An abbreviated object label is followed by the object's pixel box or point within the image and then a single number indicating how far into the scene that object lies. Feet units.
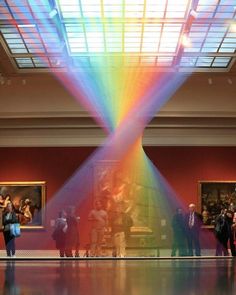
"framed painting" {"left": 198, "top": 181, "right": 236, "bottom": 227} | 72.18
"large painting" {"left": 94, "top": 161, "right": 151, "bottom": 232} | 72.23
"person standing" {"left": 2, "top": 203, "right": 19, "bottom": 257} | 56.13
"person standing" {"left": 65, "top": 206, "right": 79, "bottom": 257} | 56.24
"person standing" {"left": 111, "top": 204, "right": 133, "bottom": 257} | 56.65
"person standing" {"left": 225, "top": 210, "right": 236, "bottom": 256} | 58.29
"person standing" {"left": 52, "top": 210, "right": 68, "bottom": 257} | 54.95
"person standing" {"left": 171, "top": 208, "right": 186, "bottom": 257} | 60.85
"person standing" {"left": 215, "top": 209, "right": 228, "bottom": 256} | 57.88
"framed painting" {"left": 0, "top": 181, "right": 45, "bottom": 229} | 73.00
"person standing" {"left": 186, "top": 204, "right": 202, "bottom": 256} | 58.81
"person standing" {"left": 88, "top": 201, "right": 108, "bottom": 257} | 56.86
